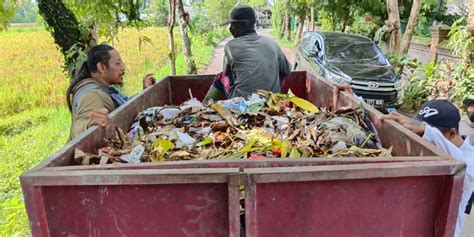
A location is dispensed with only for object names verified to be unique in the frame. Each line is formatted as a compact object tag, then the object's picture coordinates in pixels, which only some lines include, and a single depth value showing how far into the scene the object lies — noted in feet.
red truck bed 5.20
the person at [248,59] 12.62
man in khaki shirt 9.37
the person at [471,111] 13.23
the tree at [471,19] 23.04
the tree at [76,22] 14.44
